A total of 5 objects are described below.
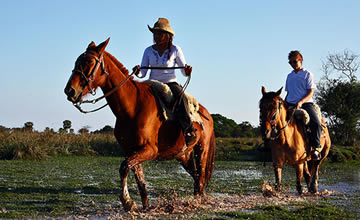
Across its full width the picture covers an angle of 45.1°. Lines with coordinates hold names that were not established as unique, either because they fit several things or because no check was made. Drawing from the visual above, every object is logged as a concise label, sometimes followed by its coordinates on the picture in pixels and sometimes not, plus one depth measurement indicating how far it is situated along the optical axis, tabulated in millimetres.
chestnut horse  5879
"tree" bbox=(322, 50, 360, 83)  35906
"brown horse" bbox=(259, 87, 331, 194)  8234
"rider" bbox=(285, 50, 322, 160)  9156
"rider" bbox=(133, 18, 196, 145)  6980
